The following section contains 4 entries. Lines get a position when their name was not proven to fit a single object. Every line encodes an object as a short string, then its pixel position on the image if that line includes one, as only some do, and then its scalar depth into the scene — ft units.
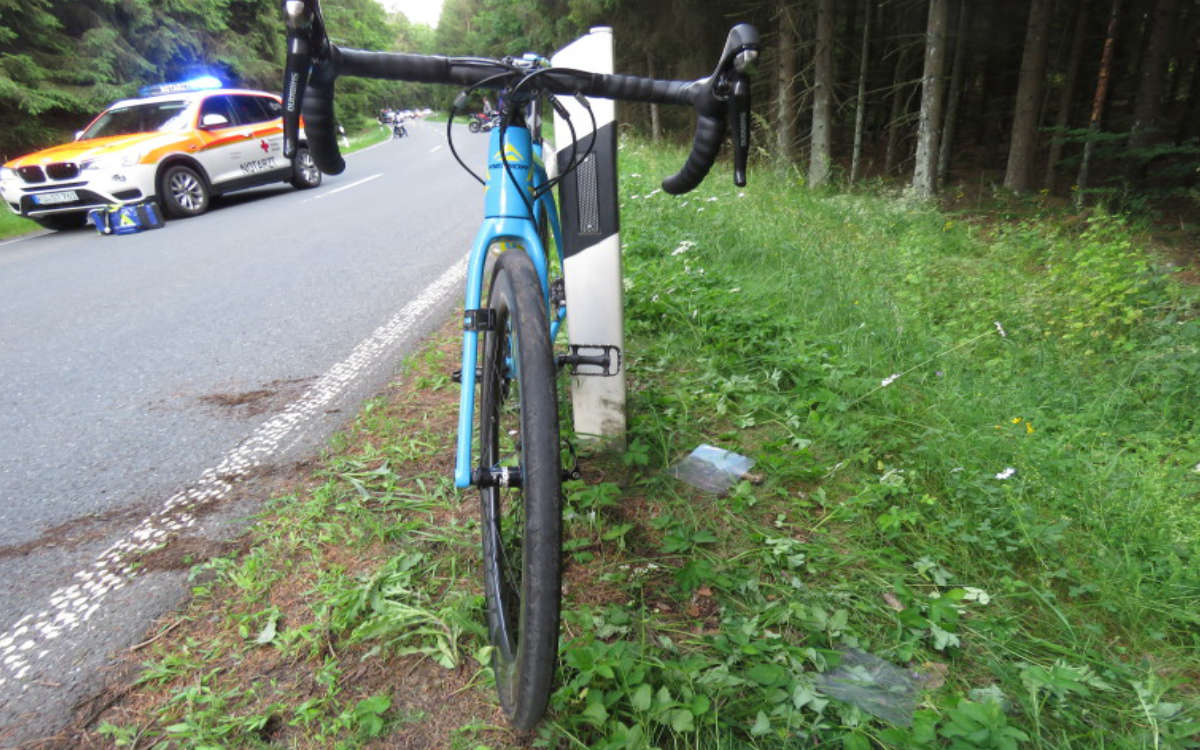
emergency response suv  26.66
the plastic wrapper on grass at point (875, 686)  4.41
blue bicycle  3.67
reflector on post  6.90
